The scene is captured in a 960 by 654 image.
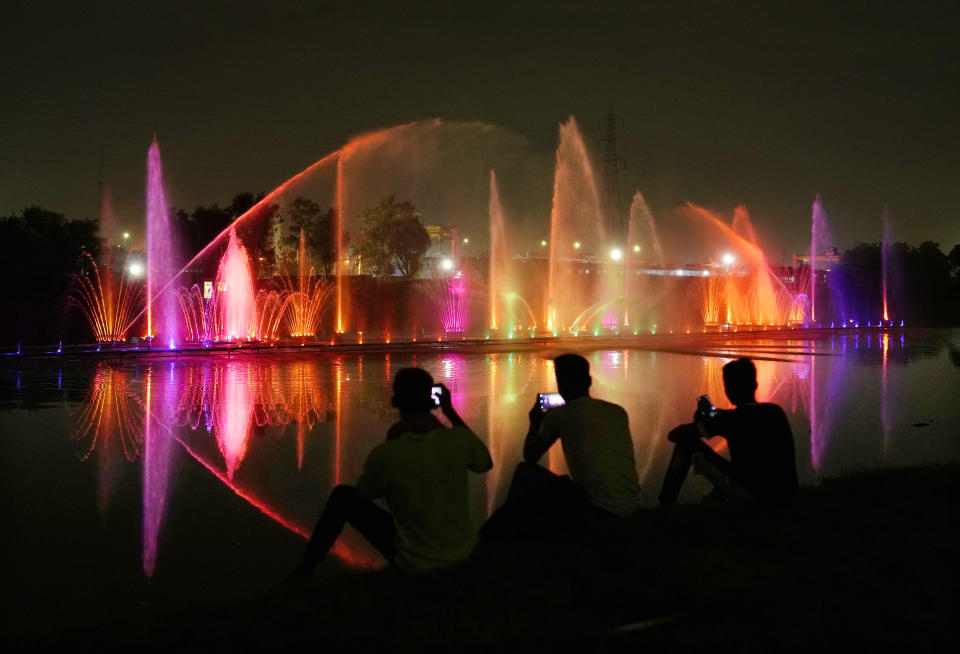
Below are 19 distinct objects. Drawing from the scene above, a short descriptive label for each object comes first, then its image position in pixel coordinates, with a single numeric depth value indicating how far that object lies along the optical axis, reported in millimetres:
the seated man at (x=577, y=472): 5598
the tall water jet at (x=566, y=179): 40000
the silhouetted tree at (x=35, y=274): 38156
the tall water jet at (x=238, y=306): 42562
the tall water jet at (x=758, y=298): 67562
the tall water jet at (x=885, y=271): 73150
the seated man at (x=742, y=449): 6207
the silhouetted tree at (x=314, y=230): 74938
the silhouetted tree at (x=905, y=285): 81625
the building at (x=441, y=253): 87375
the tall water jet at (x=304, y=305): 50094
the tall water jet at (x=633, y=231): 47500
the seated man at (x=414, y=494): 4723
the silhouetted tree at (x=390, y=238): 76312
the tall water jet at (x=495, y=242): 42312
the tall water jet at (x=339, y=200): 36553
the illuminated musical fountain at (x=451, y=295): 41219
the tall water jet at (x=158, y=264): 33469
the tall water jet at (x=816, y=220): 59688
